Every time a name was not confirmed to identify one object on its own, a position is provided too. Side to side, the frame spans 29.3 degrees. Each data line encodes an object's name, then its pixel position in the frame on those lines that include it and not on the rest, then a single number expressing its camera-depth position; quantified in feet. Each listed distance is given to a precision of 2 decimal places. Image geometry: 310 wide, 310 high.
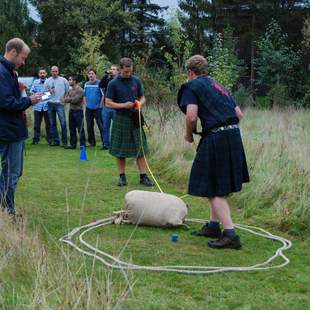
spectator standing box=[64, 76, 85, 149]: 41.34
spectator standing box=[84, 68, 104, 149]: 41.34
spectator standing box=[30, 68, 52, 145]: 43.11
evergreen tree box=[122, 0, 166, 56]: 128.47
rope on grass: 14.73
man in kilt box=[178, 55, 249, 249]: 16.84
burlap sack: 19.19
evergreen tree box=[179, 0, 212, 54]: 118.93
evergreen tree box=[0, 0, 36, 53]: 112.88
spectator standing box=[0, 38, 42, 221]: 17.71
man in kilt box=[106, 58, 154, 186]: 25.72
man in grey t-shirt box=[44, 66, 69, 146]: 42.27
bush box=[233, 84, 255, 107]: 74.33
